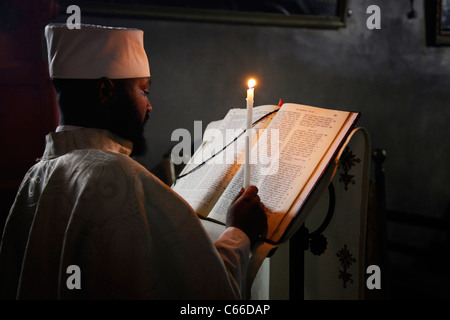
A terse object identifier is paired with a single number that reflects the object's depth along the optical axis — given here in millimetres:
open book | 994
